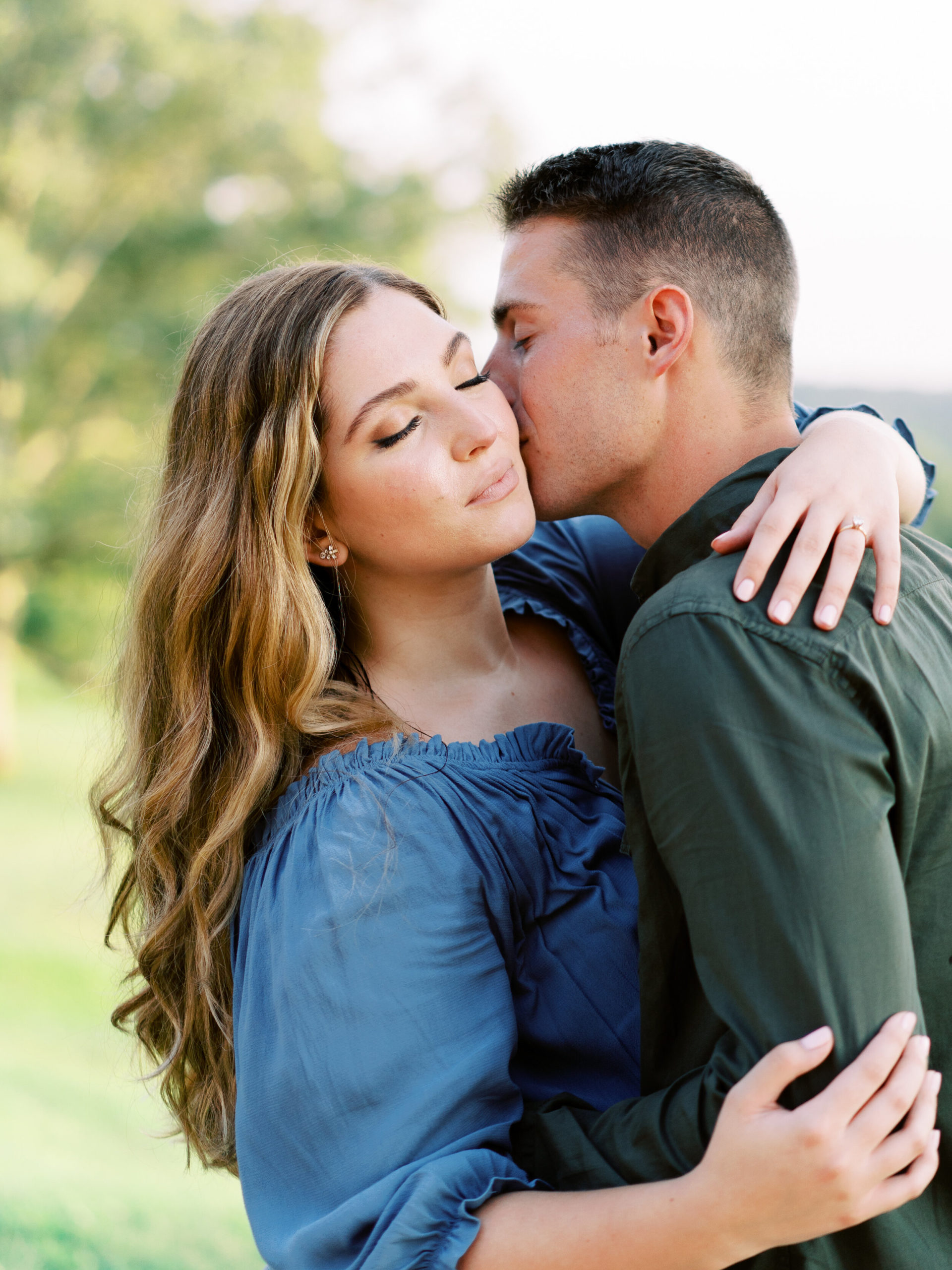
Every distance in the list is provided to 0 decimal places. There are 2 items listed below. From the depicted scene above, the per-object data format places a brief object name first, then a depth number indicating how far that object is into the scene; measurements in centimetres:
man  122
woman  129
